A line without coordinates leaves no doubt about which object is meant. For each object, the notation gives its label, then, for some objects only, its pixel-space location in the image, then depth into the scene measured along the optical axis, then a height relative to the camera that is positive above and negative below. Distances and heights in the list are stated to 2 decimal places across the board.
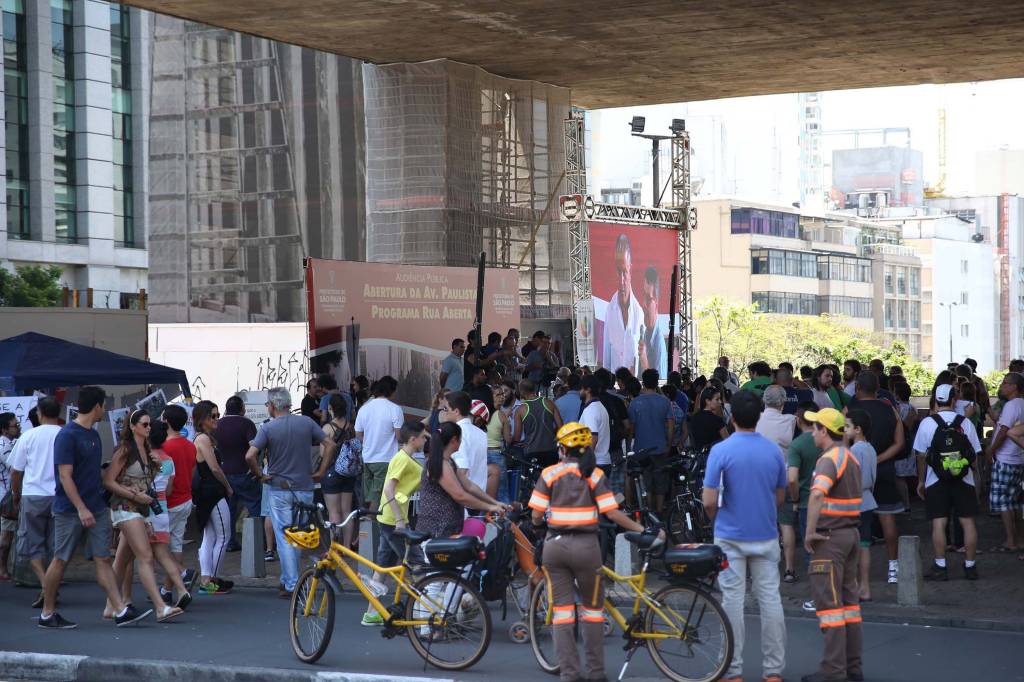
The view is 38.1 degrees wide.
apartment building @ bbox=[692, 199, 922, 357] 137.38 +5.71
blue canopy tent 15.86 -0.36
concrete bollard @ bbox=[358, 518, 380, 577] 13.34 -1.91
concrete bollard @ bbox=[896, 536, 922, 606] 12.08 -2.07
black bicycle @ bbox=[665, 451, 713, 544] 15.59 -1.97
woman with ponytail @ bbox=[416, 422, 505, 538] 10.40 -1.17
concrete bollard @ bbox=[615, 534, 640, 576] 12.75 -1.99
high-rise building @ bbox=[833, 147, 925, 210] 196.25 +19.76
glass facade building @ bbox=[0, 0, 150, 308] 69.81 +9.40
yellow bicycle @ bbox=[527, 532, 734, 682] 8.91 -1.78
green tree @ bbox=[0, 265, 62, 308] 57.16 +1.85
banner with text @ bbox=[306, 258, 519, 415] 19.86 +0.19
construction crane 195.36 +17.32
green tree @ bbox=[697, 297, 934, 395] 123.53 -1.07
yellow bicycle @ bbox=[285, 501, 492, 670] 9.70 -1.84
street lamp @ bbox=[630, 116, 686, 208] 32.25 +4.42
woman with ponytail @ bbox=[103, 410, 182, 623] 11.84 -1.27
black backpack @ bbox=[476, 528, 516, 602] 10.22 -1.63
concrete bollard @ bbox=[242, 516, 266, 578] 14.52 -2.14
